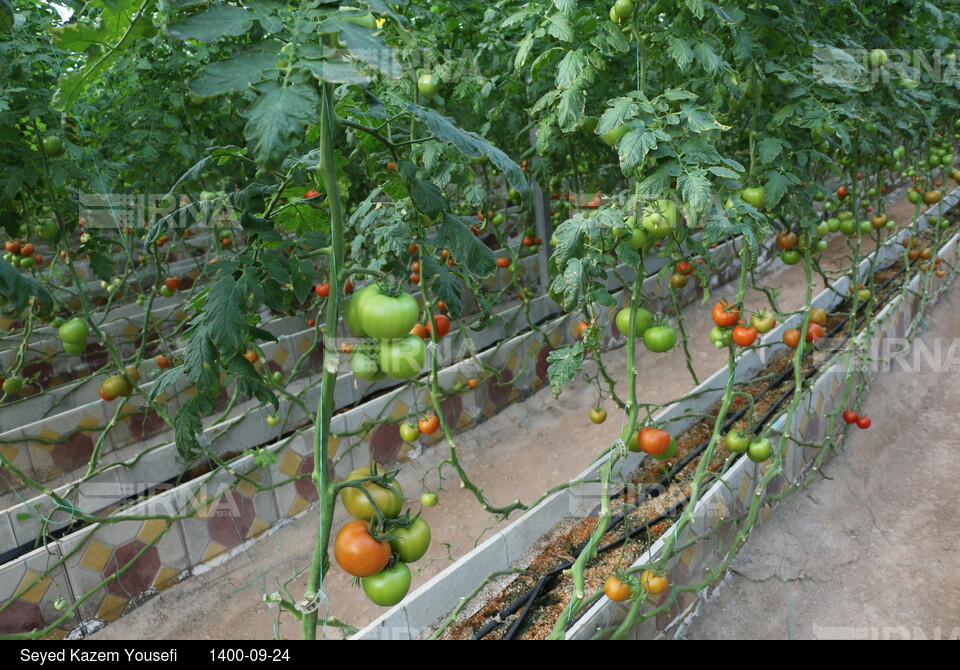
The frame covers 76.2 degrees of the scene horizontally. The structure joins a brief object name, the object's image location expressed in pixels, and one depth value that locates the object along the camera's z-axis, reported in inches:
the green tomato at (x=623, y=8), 60.3
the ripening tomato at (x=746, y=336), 87.4
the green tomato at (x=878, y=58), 87.7
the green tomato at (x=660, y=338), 76.7
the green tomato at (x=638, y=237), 64.1
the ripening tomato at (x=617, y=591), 73.2
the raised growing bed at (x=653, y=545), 77.4
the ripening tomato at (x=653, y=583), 75.2
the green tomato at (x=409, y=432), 107.7
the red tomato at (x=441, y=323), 100.2
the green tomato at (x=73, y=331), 91.8
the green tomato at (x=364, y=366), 39.4
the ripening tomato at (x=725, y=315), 90.2
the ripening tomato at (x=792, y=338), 111.3
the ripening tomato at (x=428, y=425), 108.1
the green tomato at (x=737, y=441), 93.4
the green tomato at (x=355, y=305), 36.1
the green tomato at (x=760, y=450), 92.4
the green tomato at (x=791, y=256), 108.6
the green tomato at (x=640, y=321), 78.4
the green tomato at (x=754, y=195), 80.4
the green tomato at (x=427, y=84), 85.0
